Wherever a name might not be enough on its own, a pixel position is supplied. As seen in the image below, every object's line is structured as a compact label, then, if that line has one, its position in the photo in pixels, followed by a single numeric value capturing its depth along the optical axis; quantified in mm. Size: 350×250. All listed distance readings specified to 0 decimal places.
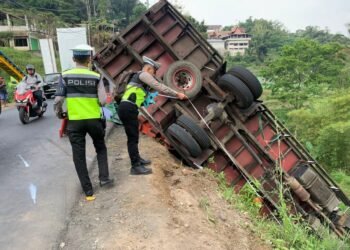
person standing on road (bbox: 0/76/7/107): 14883
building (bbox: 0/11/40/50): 40875
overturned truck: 5664
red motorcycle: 9328
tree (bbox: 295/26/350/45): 82000
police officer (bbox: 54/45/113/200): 4215
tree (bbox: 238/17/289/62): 70812
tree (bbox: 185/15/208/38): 55556
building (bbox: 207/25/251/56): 84688
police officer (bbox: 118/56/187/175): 4855
